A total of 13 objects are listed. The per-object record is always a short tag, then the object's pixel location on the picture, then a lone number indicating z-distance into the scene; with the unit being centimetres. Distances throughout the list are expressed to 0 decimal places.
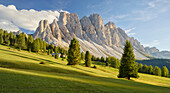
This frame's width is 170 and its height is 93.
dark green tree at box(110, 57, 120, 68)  10406
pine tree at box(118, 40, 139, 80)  3152
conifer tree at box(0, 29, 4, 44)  8558
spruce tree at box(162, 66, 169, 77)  8880
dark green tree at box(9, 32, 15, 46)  9171
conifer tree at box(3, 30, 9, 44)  9125
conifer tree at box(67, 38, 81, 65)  4295
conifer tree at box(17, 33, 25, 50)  7456
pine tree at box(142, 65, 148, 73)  10638
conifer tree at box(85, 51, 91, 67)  6335
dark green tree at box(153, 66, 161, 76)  9269
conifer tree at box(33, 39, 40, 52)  7525
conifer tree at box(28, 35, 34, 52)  7643
